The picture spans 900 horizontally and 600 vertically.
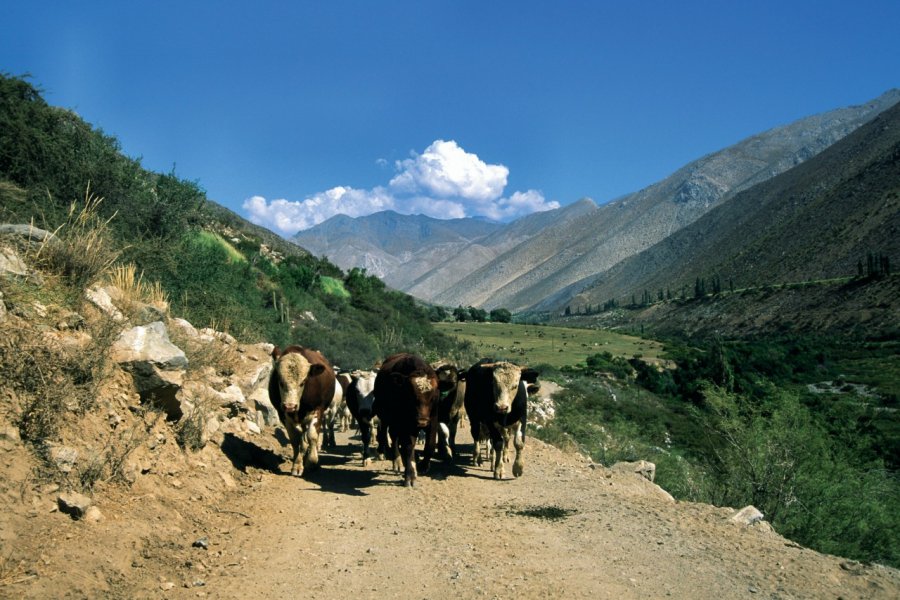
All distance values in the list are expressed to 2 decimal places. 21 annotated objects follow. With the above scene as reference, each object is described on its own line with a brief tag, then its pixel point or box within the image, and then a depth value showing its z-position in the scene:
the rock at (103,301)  9.88
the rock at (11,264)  8.68
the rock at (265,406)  14.13
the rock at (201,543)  6.85
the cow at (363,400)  13.37
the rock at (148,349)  8.77
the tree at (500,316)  133.26
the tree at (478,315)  124.00
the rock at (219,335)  15.21
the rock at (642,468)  13.70
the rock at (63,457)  6.43
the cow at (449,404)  13.09
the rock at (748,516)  9.09
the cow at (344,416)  19.39
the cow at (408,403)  10.70
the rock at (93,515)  6.17
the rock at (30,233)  10.03
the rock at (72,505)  6.07
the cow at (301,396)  10.99
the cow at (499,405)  11.66
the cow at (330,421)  14.55
